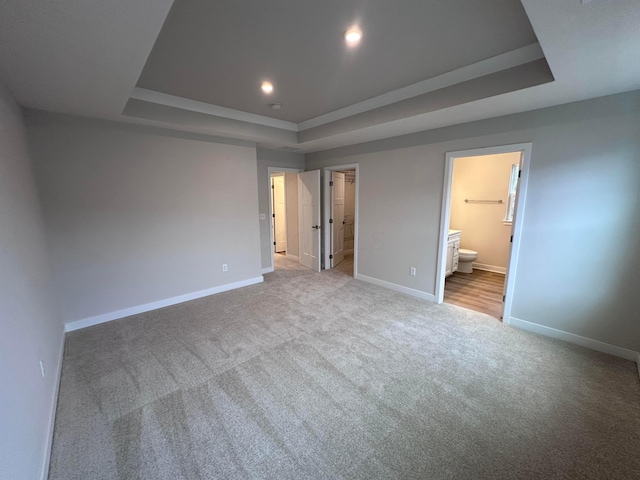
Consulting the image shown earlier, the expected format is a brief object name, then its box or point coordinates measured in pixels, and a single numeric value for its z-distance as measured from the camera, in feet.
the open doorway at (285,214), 19.25
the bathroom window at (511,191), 15.87
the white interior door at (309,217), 17.25
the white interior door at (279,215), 23.43
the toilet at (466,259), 16.37
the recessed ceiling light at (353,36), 6.10
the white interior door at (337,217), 17.92
